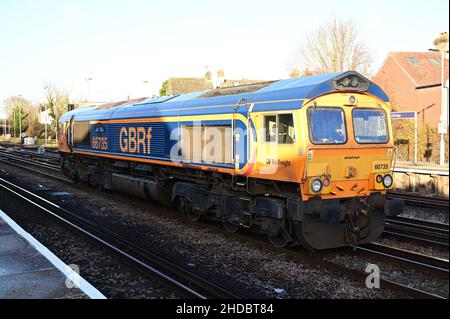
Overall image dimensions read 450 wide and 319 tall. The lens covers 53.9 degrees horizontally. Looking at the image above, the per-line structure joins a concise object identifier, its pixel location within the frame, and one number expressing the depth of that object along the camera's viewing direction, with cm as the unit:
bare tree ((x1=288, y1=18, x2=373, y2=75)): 3584
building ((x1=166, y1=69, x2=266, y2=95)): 5520
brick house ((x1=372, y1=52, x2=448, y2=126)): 3719
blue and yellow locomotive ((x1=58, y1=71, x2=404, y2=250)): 788
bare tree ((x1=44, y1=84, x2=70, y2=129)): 7261
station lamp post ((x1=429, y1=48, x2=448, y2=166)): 2295
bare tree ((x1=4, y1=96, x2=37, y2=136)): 8744
